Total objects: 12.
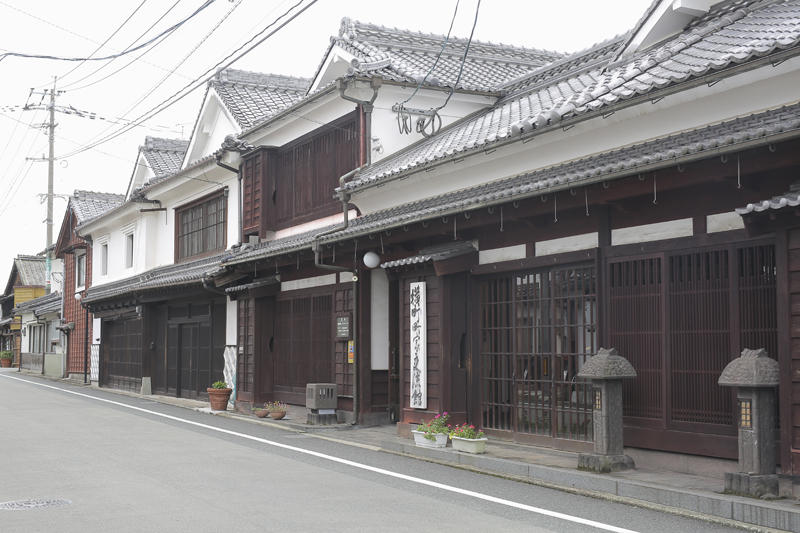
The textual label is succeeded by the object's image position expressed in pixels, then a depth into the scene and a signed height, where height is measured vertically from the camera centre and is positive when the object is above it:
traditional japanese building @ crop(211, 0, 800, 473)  9.17 +1.45
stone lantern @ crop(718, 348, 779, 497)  8.01 -0.98
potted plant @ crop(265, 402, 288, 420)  17.80 -1.95
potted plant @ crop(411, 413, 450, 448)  12.43 -1.70
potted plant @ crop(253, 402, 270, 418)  18.22 -2.01
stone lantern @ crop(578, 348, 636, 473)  9.72 -1.07
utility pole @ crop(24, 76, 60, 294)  45.00 +8.83
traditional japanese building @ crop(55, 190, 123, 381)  36.25 +2.63
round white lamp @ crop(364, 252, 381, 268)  15.63 +1.28
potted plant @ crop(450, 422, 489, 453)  11.66 -1.69
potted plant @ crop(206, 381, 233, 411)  20.56 -1.86
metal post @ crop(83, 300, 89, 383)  35.22 -1.35
